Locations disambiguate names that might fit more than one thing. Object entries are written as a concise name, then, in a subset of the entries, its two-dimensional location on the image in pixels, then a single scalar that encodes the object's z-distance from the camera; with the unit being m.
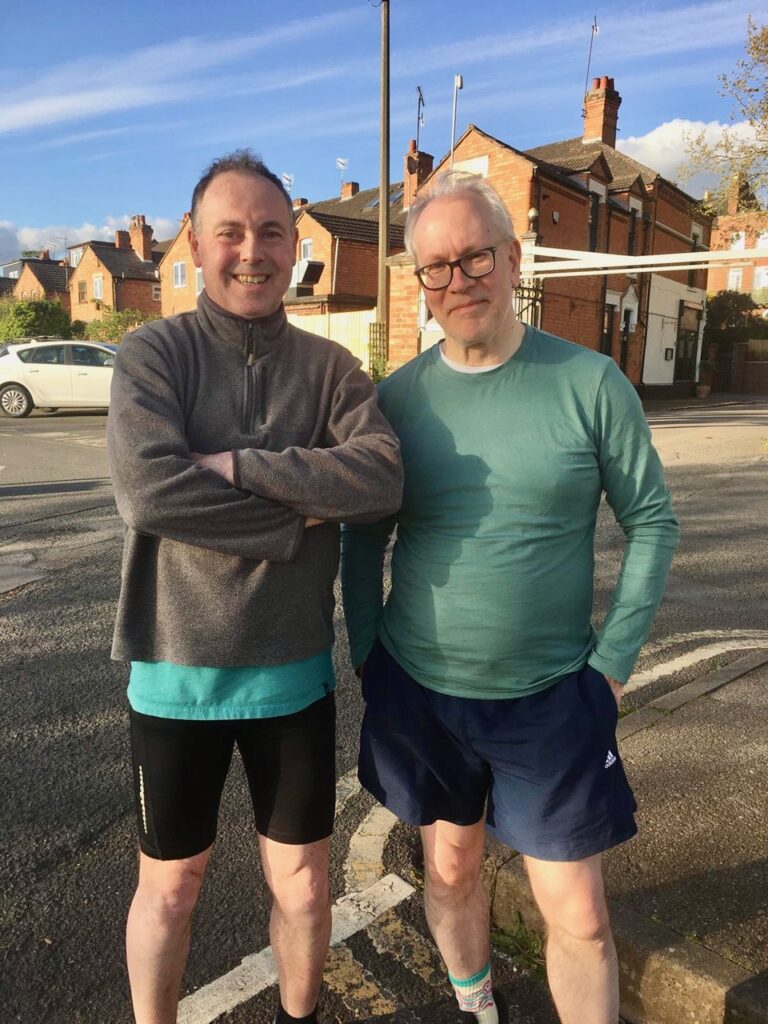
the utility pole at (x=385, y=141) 15.06
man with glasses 1.69
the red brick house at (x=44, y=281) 53.75
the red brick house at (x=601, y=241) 18.88
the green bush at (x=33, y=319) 39.09
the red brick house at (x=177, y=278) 36.81
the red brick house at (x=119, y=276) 44.34
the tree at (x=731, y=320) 35.06
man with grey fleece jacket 1.60
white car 16.66
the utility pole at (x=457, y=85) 17.62
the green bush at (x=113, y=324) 37.16
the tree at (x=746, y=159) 11.63
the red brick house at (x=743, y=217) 12.76
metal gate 18.28
